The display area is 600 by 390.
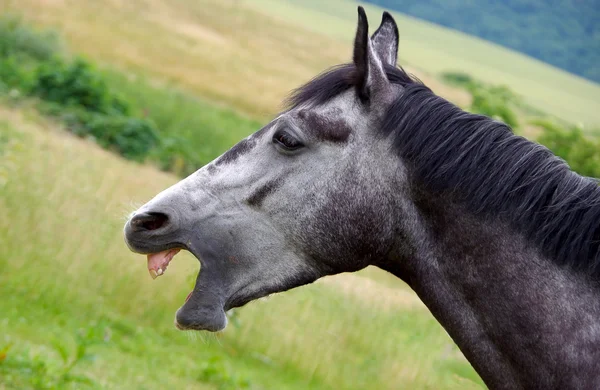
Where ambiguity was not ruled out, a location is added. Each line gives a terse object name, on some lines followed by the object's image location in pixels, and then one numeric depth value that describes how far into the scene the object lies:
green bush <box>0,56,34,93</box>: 23.06
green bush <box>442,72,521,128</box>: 26.92
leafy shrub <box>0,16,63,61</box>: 29.25
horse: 3.33
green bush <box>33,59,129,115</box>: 23.11
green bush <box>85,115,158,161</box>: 21.89
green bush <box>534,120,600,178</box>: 23.41
